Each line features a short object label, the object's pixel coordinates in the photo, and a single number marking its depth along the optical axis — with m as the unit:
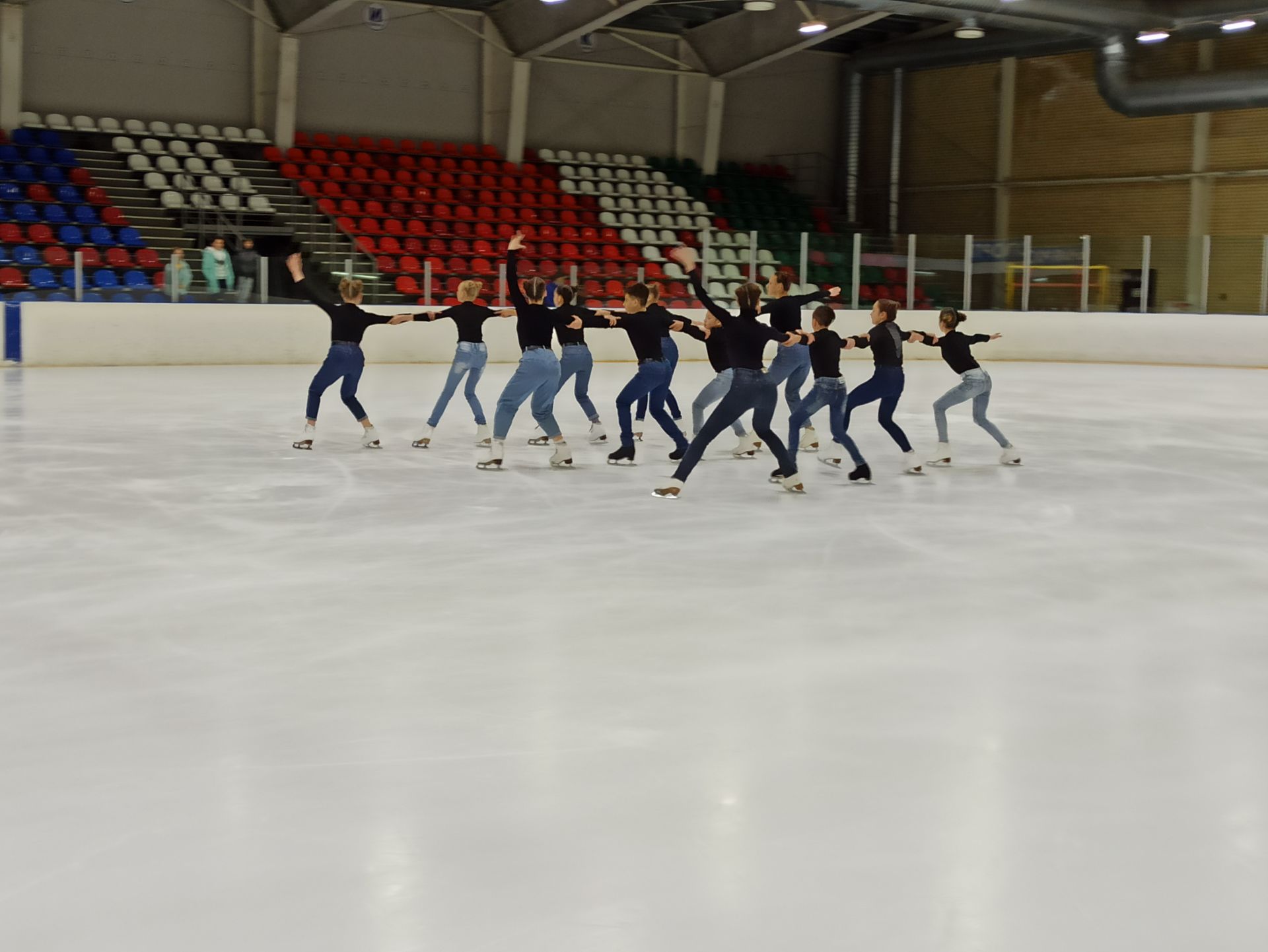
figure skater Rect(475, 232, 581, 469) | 9.50
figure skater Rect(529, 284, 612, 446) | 10.13
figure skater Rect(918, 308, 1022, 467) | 10.09
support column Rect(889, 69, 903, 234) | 31.36
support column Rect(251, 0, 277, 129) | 25.20
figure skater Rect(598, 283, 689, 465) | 9.80
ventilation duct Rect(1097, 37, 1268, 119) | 24.20
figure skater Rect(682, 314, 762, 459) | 9.88
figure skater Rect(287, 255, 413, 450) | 10.45
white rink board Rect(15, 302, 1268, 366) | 18.91
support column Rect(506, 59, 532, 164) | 27.56
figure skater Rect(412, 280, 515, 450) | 10.77
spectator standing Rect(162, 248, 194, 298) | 19.09
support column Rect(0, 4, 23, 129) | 22.52
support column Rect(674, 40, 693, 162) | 30.41
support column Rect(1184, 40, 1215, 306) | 26.38
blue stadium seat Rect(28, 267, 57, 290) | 18.58
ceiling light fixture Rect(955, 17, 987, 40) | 24.27
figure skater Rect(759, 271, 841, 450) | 9.29
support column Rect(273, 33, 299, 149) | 24.95
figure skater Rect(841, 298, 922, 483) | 9.48
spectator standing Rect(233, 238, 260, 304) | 19.77
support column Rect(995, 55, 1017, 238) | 29.69
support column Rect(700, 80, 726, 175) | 30.36
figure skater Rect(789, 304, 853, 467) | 9.38
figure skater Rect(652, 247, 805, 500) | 8.22
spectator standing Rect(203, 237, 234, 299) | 19.38
